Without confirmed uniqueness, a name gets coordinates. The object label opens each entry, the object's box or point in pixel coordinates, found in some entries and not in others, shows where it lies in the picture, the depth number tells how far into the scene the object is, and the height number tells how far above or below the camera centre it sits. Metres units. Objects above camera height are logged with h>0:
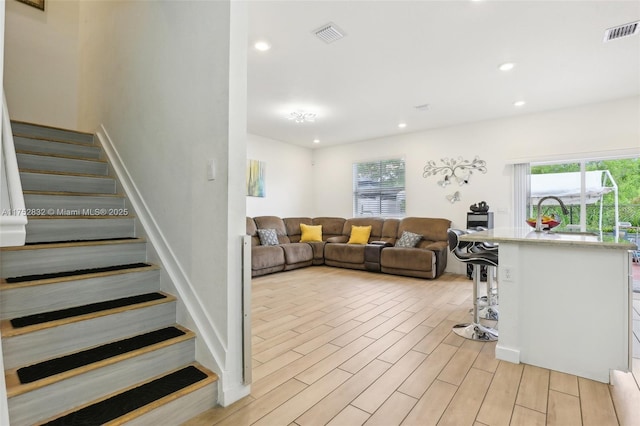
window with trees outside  4.42 +0.30
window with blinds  6.43 +0.53
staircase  1.42 -0.60
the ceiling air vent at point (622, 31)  2.66 +1.59
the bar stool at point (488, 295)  2.83 -0.82
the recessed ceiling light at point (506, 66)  3.31 +1.58
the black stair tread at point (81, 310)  1.59 -0.55
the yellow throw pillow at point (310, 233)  6.53 -0.42
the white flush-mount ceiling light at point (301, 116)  4.84 +1.52
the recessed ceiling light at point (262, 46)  2.94 +1.58
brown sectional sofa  5.02 -0.61
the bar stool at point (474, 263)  2.61 -0.41
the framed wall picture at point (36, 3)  3.87 +2.59
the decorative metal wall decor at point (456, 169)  5.45 +0.81
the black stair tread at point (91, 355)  1.41 -0.72
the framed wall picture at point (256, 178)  6.23 +0.70
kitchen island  1.92 -0.58
